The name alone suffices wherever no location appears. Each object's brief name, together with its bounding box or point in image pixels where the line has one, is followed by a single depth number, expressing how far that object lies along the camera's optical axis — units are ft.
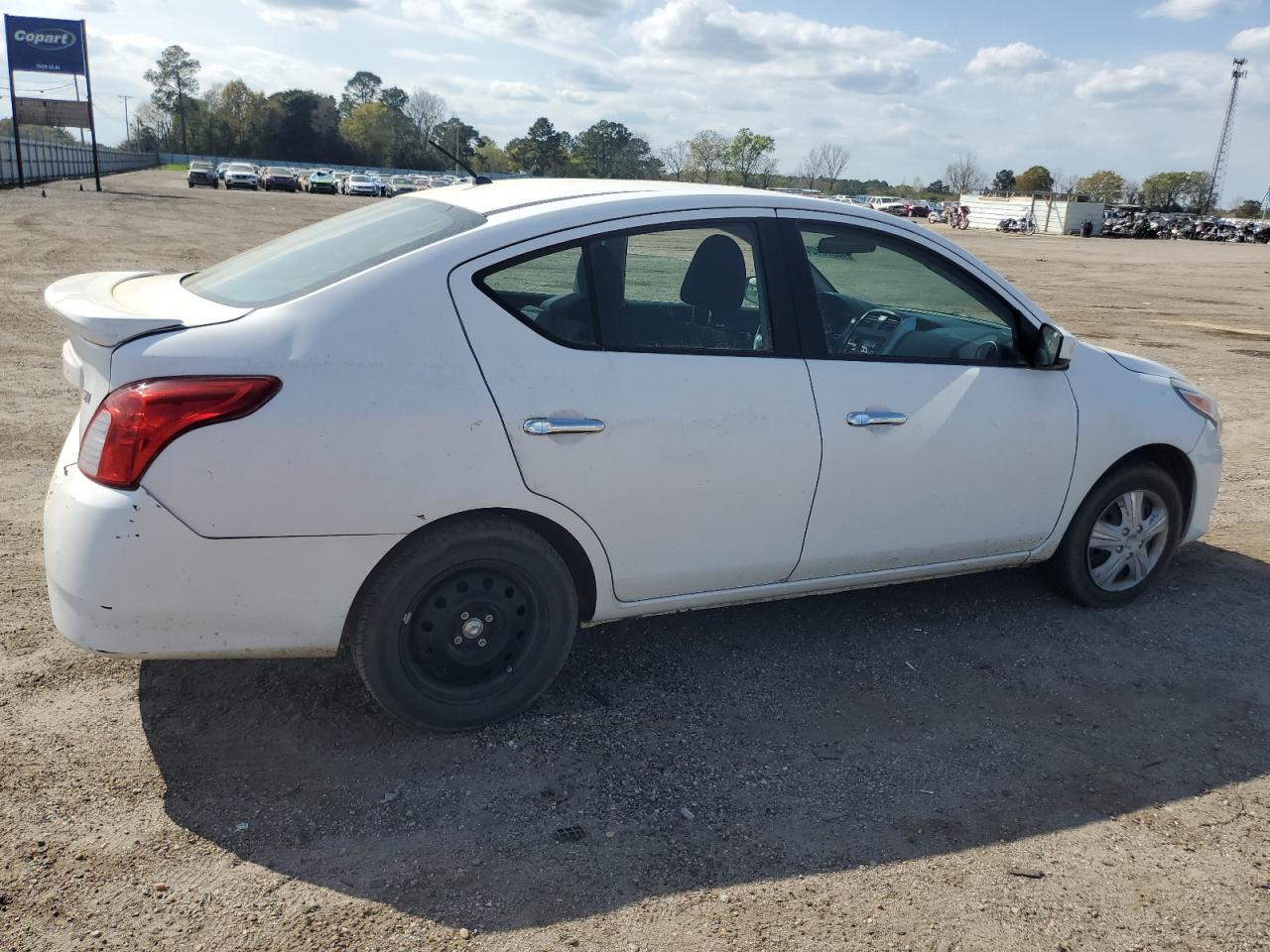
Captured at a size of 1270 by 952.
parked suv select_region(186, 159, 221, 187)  220.84
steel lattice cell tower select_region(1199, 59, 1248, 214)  374.43
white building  234.35
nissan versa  9.60
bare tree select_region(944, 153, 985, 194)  460.55
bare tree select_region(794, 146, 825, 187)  314.49
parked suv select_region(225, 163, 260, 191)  224.74
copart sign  190.39
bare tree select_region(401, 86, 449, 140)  405.29
